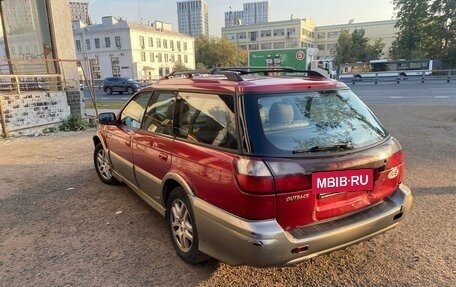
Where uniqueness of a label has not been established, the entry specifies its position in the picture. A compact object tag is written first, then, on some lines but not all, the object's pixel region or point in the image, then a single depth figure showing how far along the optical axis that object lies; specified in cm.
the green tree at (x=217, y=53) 6669
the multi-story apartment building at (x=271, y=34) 8906
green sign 2958
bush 1086
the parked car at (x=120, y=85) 3170
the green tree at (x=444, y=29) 4953
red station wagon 225
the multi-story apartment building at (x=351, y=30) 9044
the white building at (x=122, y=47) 6128
